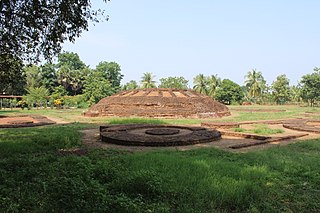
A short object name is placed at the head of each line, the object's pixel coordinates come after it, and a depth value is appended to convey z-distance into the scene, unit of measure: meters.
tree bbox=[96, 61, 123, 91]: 65.77
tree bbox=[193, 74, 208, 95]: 60.66
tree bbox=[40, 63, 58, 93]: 57.19
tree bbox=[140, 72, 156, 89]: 57.50
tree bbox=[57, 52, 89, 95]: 59.44
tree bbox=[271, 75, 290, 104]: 57.06
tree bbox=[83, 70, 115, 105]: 43.72
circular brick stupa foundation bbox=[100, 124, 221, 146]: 10.87
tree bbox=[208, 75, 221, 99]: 59.38
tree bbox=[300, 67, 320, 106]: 46.97
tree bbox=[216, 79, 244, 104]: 55.91
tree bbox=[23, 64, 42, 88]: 53.91
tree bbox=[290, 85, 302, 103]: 53.81
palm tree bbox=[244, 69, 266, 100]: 63.31
